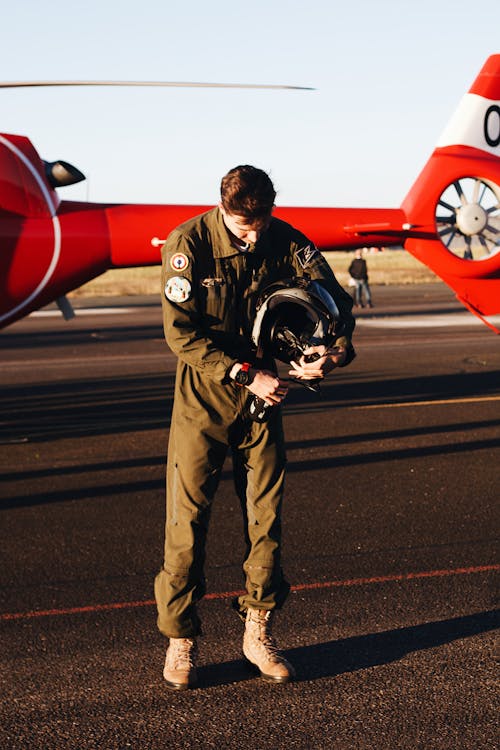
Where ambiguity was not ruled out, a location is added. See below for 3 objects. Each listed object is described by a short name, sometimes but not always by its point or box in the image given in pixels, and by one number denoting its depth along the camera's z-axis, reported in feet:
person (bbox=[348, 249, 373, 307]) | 88.02
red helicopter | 30.99
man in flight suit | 13.16
